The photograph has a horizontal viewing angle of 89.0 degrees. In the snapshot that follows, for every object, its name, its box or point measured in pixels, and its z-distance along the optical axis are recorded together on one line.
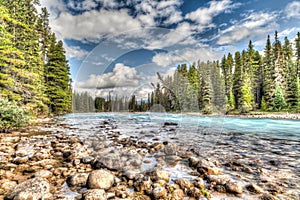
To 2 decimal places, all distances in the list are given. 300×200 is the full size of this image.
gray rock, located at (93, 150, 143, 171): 3.76
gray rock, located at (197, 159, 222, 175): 3.55
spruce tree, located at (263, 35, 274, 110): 29.66
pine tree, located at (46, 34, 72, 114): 22.95
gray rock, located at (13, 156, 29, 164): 3.95
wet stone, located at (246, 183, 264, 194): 2.81
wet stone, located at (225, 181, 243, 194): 2.77
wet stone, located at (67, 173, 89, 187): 2.99
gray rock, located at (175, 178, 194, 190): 2.94
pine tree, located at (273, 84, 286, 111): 26.77
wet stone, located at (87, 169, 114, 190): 2.84
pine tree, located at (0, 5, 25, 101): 9.71
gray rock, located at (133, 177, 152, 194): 2.82
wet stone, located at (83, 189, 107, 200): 2.45
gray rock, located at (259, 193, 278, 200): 2.55
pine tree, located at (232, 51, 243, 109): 35.06
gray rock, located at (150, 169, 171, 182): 3.17
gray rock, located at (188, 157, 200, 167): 4.05
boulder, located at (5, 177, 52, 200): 2.41
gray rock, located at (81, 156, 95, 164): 4.09
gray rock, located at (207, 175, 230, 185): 3.05
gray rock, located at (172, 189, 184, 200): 2.60
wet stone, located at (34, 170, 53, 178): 3.22
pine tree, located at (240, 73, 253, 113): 30.06
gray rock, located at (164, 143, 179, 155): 5.24
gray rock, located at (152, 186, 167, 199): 2.60
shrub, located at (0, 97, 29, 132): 7.05
